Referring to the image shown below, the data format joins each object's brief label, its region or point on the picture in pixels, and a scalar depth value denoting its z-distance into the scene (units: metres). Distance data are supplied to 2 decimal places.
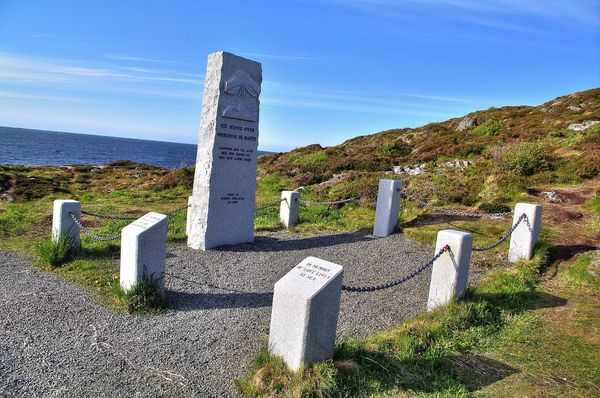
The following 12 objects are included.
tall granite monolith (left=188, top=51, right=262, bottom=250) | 8.43
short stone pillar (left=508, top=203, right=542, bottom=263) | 7.80
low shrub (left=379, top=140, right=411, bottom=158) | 26.22
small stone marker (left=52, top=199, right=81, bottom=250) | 7.41
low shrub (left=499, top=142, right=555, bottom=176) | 15.13
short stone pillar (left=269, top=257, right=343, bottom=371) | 3.66
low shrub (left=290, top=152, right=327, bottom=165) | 24.76
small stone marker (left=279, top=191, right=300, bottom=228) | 10.90
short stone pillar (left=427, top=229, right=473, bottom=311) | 5.46
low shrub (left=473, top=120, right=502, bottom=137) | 27.19
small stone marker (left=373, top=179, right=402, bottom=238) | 10.02
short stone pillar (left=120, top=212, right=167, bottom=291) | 5.37
